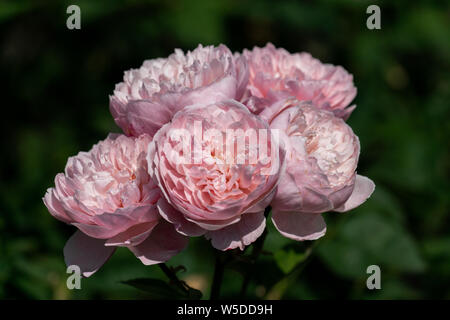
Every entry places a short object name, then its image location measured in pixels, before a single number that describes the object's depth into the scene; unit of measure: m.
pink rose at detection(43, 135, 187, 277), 0.59
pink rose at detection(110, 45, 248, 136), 0.61
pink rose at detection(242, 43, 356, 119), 0.65
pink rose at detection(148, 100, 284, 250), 0.58
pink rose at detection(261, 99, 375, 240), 0.59
